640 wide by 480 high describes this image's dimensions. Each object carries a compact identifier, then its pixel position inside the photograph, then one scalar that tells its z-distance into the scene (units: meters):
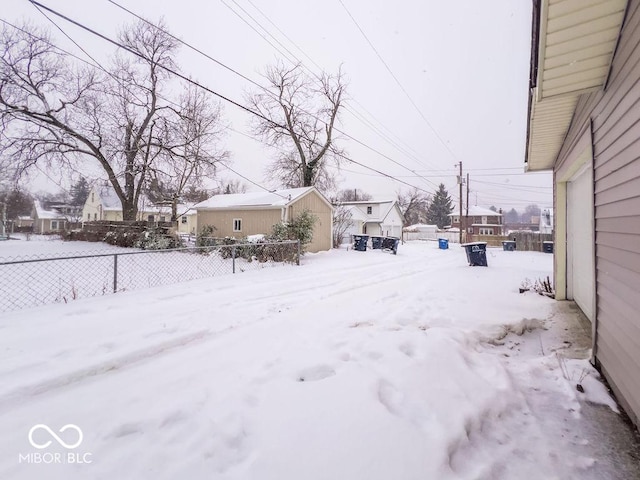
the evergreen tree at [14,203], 33.26
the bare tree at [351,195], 63.18
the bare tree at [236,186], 60.52
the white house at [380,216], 34.50
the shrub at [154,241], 15.16
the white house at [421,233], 40.25
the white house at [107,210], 42.17
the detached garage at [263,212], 15.74
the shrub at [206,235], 15.95
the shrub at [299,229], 13.46
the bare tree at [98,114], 16.28
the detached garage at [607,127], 2.22
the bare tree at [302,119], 22.53
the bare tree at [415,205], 53.00
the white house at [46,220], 46.66
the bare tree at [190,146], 19.94
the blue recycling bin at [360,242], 18.25
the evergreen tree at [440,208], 53.62
